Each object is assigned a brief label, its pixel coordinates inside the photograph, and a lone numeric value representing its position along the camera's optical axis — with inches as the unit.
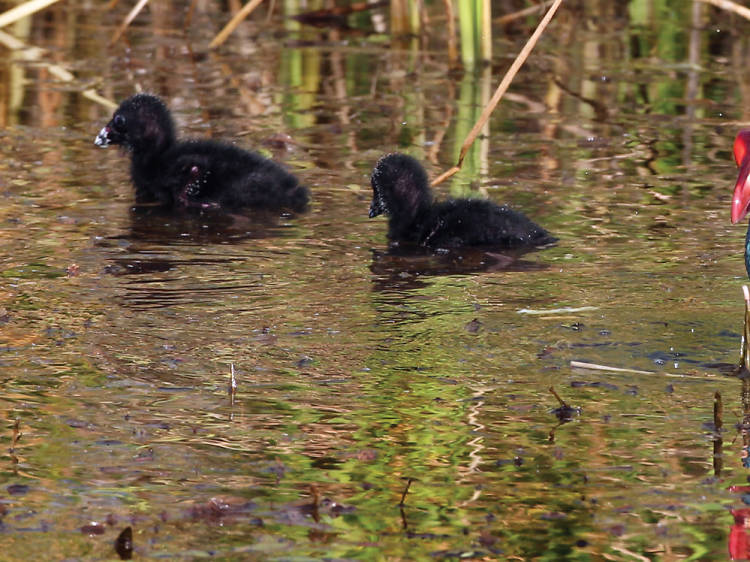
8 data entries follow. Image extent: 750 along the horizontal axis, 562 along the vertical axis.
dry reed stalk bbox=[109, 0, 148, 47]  825.1
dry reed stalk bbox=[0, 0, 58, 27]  624.4
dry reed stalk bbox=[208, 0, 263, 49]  826.2
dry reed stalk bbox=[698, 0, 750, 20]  582.9
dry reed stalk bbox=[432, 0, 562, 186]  505.0
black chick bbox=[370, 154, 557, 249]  600.1
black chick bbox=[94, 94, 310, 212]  669.9
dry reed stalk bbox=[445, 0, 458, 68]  954.5
